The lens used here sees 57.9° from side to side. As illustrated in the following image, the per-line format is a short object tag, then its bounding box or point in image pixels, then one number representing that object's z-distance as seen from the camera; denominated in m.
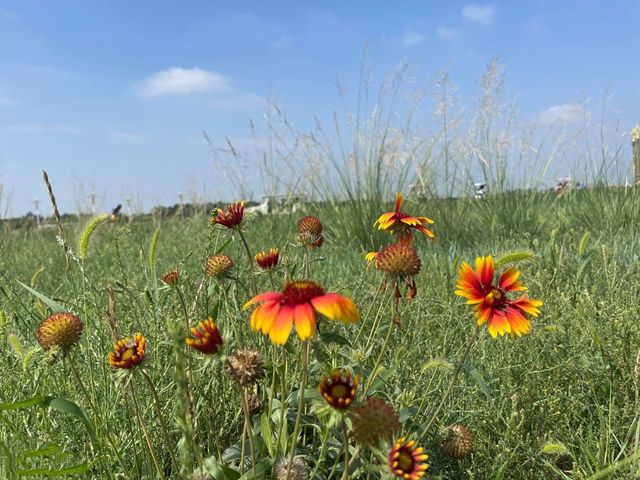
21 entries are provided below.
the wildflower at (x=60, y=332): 0.33
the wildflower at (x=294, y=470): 0.35
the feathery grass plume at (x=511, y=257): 0.42
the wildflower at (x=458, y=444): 0.42
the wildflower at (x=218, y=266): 0.42
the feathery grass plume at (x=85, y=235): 0.43
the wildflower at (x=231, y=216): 0.43
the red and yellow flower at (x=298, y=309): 0.26
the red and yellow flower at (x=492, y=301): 0.37
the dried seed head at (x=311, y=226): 0.49
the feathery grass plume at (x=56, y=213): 0.48
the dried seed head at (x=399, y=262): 0.34
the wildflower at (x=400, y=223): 0.43
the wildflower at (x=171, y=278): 0.41
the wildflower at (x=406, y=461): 0.25
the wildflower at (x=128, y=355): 0.31
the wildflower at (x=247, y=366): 0.31
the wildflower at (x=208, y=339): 0.28
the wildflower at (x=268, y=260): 0.41
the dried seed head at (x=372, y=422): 0.27
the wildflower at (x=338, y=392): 0.26
